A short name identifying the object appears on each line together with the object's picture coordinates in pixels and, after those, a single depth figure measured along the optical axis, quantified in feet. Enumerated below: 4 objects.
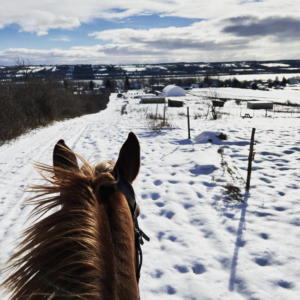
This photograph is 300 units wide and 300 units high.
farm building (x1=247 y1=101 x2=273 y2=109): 102.01
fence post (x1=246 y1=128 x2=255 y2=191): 14.05
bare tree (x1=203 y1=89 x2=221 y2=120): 50.24
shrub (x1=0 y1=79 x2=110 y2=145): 34.54
